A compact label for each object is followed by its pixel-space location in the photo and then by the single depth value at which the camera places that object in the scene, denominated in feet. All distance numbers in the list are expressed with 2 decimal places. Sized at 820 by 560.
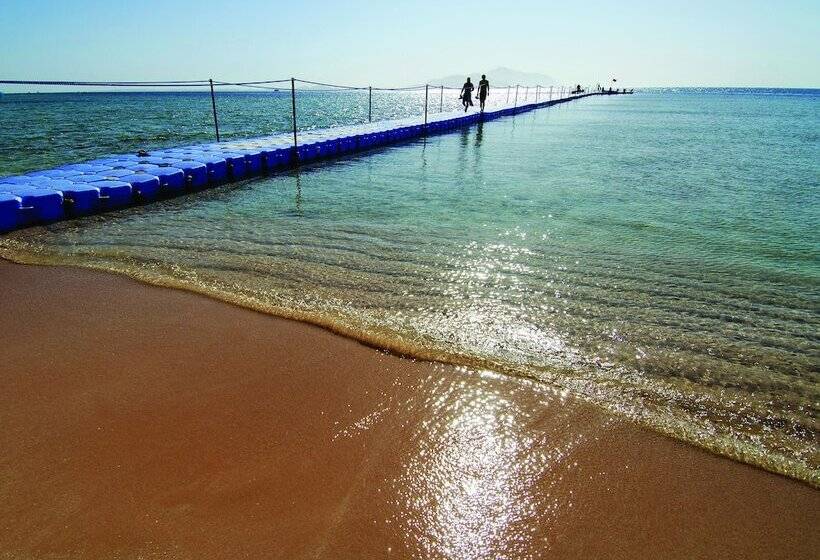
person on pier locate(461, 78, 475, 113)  81.91
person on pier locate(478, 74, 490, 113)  82.69
